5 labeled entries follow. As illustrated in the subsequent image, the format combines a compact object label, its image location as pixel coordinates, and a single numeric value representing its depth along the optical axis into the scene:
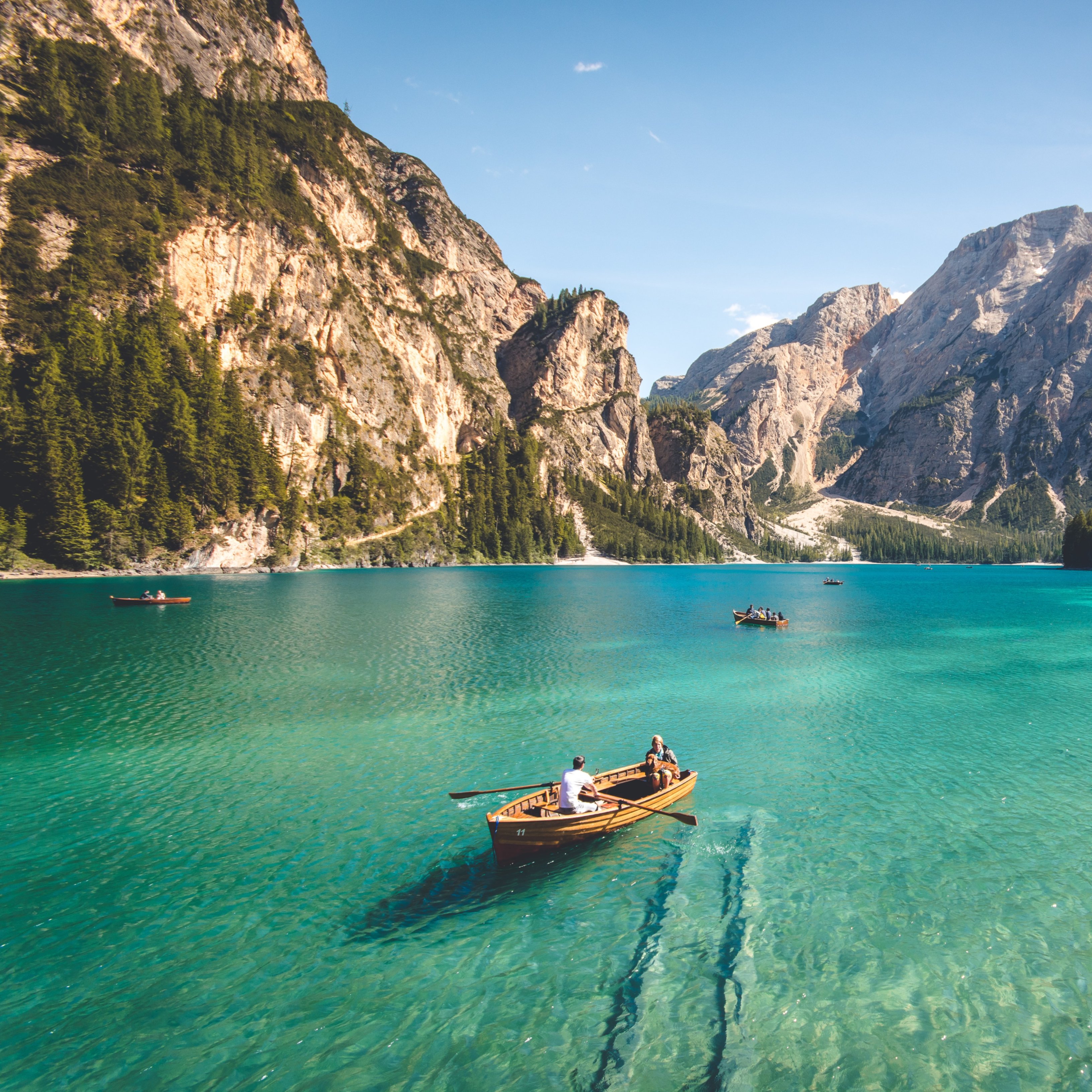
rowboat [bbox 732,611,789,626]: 70.88
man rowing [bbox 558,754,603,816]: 18.31
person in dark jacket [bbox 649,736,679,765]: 22.22
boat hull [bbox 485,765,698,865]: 17.28
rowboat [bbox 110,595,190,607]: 69.56
